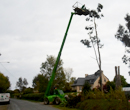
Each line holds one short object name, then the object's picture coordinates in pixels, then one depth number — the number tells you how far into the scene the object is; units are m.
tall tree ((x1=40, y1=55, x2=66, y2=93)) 39.47
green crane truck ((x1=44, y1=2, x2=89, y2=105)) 23.52
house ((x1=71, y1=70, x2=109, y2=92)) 61.34
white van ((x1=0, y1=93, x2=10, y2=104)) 28.11
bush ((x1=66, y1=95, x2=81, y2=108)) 18.92
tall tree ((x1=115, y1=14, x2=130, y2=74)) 24.25
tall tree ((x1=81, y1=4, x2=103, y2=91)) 27.38
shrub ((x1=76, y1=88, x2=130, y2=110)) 12.48
